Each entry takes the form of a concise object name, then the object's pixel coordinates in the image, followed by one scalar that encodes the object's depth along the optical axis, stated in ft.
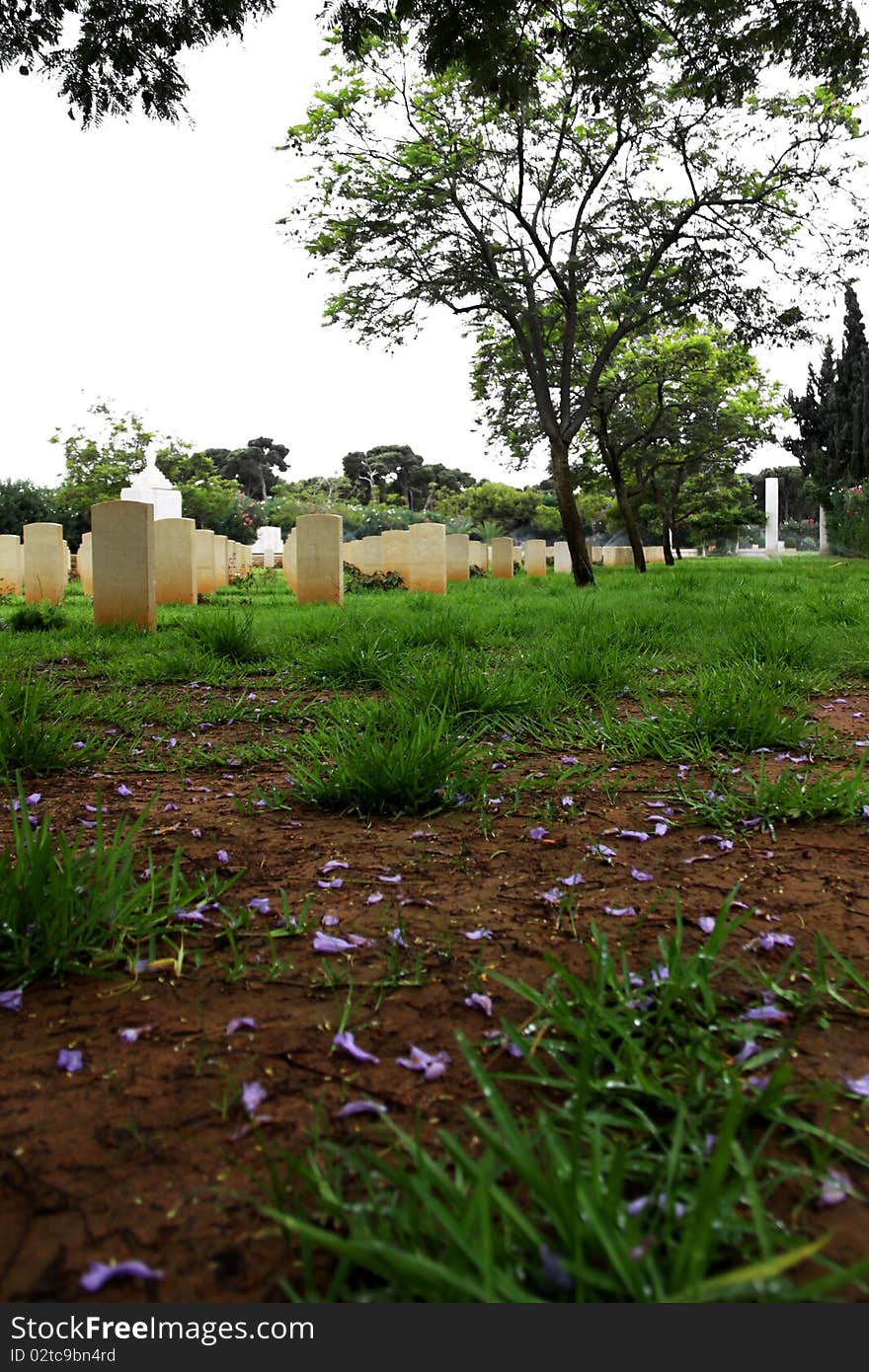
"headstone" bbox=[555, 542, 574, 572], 99.54
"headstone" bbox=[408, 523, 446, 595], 44.75
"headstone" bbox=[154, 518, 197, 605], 34.04
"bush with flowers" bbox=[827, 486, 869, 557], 86.07
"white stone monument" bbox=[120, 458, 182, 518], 53.78
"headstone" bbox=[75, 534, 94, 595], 48.79
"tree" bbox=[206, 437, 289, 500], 210.79
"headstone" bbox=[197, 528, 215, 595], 43.42
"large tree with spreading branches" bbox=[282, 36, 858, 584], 39.63
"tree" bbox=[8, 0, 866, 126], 15.05
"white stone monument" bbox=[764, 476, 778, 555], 152.66
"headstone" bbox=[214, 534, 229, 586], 47.78
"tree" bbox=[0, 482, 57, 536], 86.28
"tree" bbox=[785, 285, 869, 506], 108.58
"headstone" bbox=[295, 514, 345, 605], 34.50
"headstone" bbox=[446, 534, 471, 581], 56.65
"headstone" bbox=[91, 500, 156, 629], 23.18
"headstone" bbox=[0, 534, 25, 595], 46.83
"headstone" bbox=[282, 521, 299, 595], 49.17
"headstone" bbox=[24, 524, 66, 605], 38.42
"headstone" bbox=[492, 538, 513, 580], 65.35
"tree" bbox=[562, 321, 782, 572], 63.21
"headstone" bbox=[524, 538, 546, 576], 72.02
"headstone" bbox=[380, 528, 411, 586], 48.08
